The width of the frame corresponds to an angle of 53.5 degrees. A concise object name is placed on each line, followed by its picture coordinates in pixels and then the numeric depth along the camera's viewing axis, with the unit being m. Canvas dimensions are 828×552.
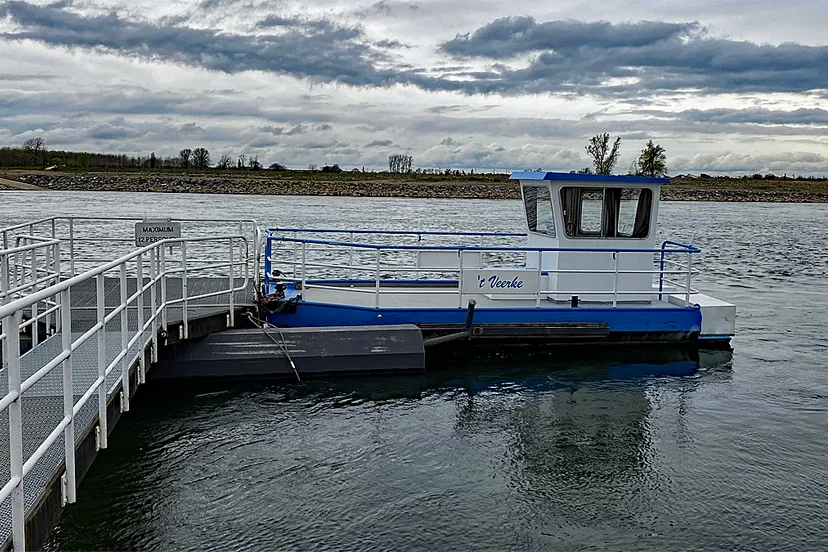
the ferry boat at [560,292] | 12.17
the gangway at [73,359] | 4.46
